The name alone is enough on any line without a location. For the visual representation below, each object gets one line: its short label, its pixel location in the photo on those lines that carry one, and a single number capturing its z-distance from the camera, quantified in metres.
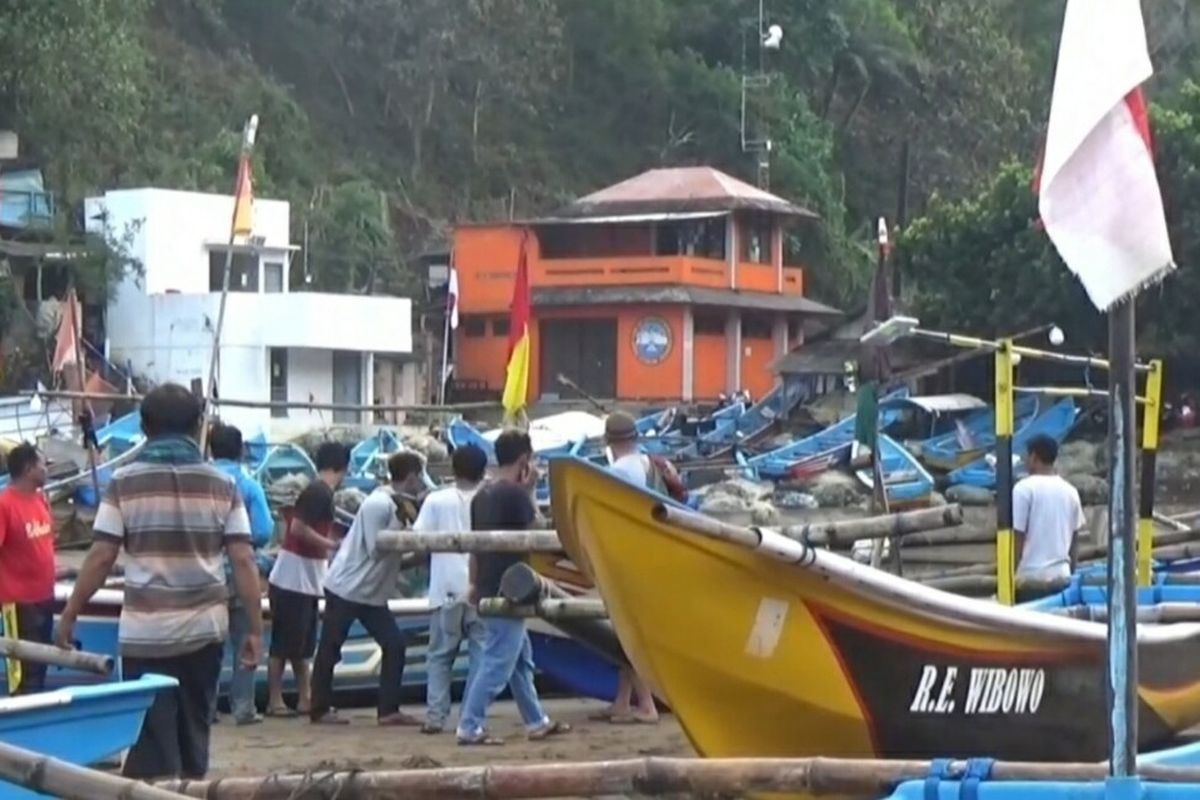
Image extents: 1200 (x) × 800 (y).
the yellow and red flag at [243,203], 16.81
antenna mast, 59.25
